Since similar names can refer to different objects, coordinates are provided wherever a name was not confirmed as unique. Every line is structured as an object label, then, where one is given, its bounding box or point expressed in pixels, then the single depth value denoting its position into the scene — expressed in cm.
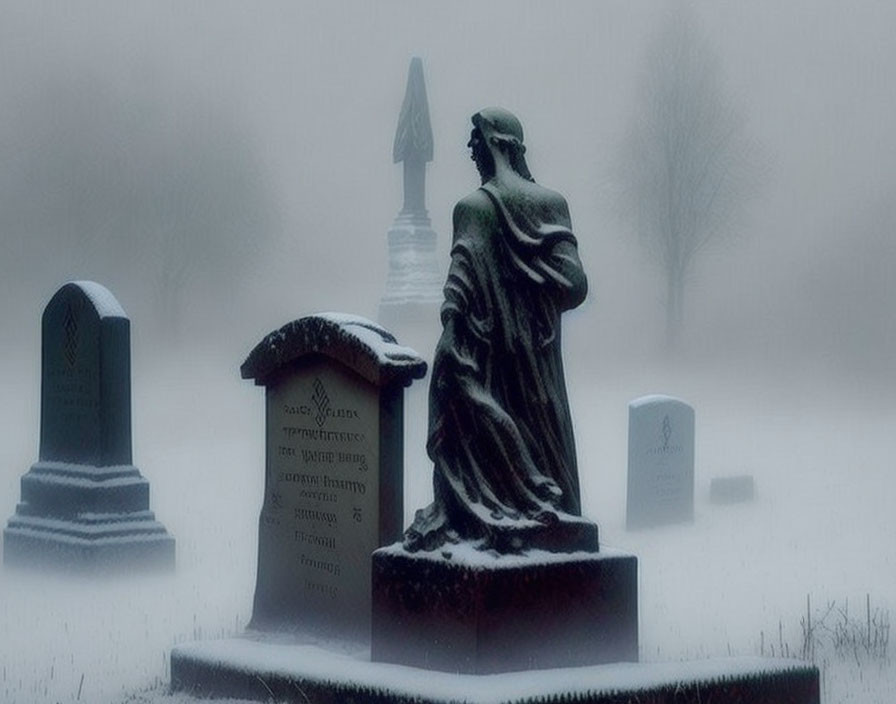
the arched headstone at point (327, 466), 909
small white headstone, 1688
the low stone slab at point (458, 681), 721
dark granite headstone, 1383
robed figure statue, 789
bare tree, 4181
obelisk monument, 3750
